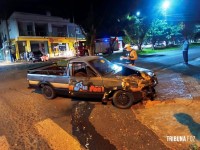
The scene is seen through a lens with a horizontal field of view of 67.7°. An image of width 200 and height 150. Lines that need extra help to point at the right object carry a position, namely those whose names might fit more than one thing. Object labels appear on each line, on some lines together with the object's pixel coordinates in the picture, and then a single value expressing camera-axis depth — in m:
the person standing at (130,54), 6.91
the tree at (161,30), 25.18
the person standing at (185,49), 9.51
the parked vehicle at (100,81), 4.41
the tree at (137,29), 21.49
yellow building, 26.27
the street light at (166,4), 20.00
